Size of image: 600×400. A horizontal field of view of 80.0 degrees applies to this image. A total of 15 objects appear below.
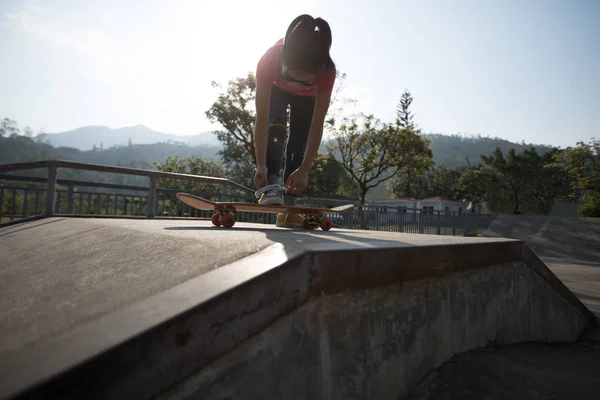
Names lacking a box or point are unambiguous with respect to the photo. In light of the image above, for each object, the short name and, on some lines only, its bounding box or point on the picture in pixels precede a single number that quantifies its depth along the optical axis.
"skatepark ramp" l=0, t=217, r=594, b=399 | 0.83
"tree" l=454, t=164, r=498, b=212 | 60.34
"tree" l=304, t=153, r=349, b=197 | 43.91
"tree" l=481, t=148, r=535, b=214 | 58.00
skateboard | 3.08
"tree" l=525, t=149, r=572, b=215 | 54.50
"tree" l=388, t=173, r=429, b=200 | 79.00
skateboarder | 2.94
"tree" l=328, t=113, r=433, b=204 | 28.09
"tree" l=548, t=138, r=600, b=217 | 31.31
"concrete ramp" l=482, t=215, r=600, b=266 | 13.69
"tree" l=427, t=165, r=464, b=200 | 75.44
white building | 66.06
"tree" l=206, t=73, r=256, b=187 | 28.56
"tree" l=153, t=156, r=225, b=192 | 47.27
